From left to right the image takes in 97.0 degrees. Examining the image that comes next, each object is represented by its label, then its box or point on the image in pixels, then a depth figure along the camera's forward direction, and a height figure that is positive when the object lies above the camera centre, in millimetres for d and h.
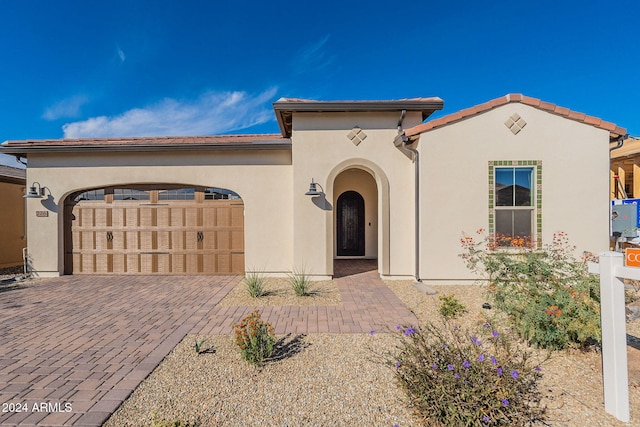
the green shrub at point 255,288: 6114 -1637
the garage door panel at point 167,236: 8398 -656
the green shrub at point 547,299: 3424 -1157
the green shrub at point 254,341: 3367 -1554
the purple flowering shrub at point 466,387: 2213 -1465
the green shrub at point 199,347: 3643 -1768
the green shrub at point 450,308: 4777 -1660
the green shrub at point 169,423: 2274 -1748
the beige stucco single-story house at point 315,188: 6727 +651
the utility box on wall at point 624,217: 10234 -236
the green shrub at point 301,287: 6164 -1641
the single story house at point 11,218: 10070 -120
